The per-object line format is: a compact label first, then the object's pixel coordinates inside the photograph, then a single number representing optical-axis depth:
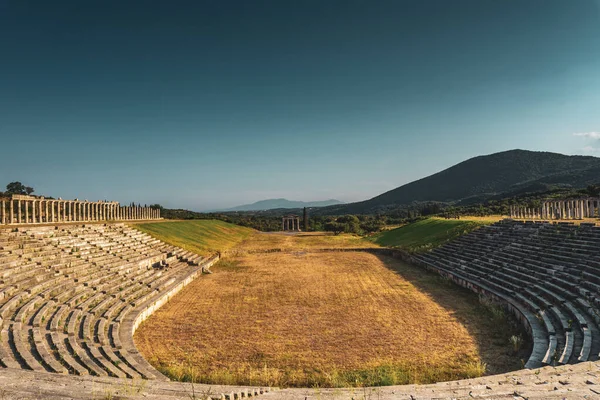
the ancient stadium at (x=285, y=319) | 8.48
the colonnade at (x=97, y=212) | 29.92
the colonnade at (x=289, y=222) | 84.88
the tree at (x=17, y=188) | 56.56
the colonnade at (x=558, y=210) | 36.34
